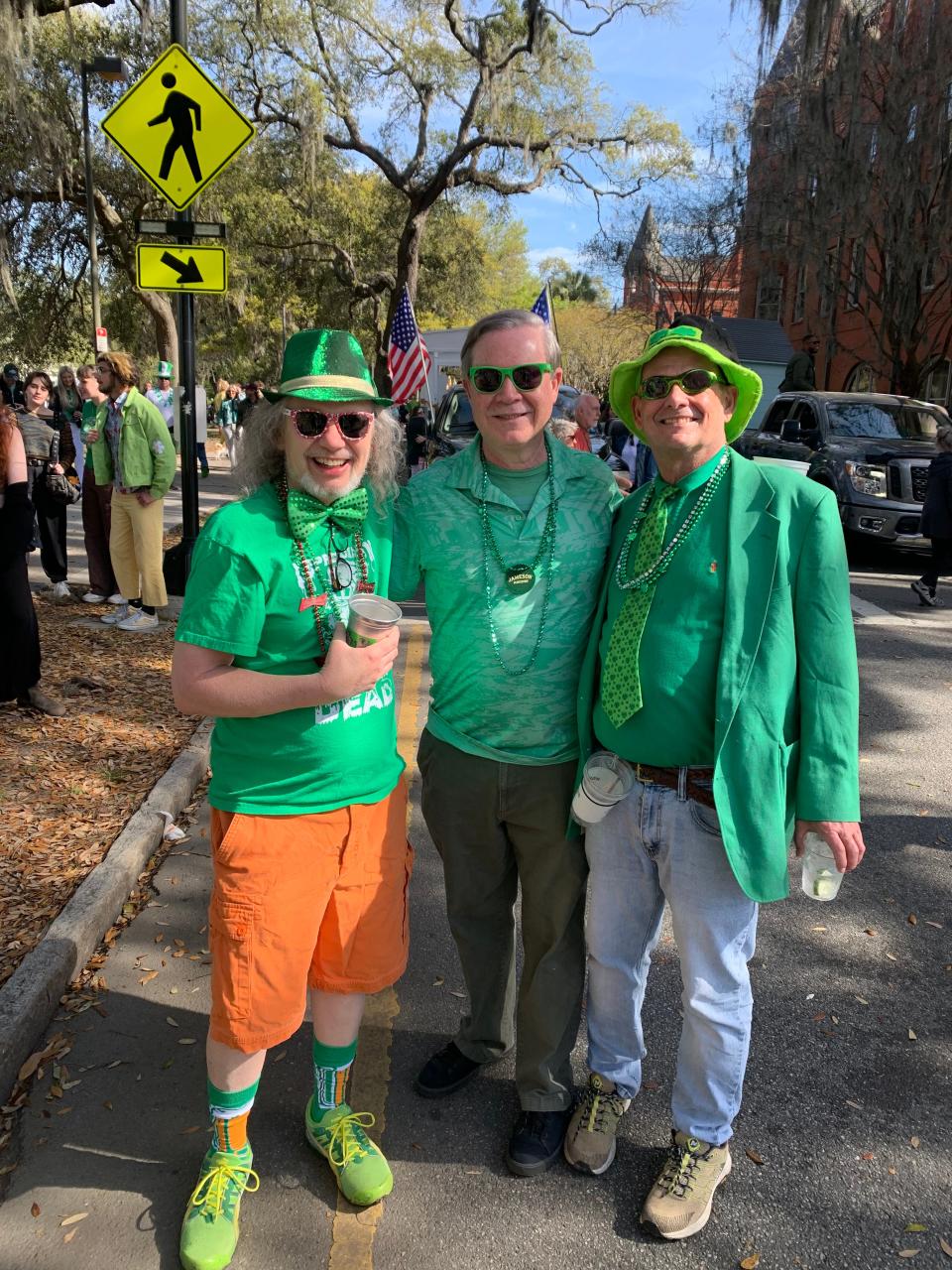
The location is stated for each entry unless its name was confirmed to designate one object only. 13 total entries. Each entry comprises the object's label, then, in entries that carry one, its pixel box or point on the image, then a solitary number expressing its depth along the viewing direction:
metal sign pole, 7.09
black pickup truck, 11.27
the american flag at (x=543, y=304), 13.33
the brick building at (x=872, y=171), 17.86
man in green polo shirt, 2.34
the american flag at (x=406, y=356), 17.64
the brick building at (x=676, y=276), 30.61
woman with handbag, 8.26
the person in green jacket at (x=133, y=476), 7.12
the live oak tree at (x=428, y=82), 20.50
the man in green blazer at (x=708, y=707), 2.08
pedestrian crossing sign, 6.43
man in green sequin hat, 2.01
